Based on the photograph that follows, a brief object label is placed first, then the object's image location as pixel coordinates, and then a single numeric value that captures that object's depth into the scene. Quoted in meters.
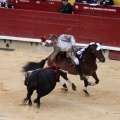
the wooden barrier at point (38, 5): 26.62
